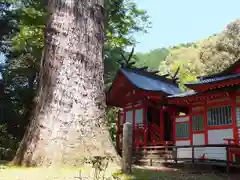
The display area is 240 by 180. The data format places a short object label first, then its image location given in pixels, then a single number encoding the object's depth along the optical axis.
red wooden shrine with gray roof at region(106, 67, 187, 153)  14.55
